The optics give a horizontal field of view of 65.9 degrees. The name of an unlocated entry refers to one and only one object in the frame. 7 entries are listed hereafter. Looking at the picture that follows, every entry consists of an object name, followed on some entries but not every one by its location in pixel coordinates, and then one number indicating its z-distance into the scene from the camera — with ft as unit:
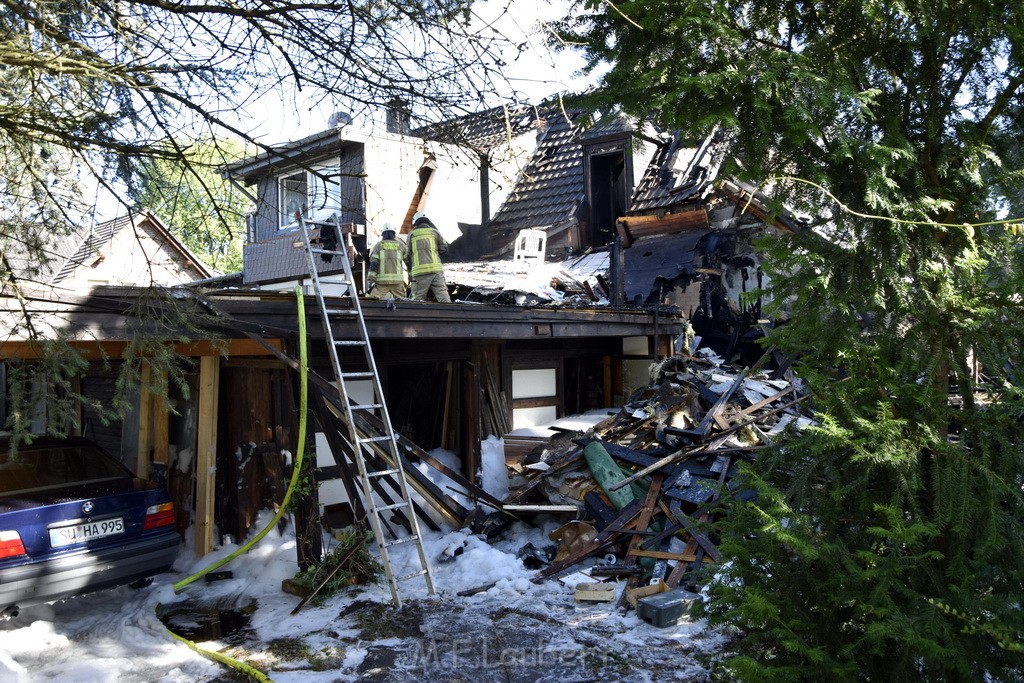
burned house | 20.38
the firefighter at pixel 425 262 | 33.06
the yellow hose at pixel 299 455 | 22.89
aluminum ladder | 22.25
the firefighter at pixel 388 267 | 32.96
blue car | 19.36
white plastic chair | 44.96
